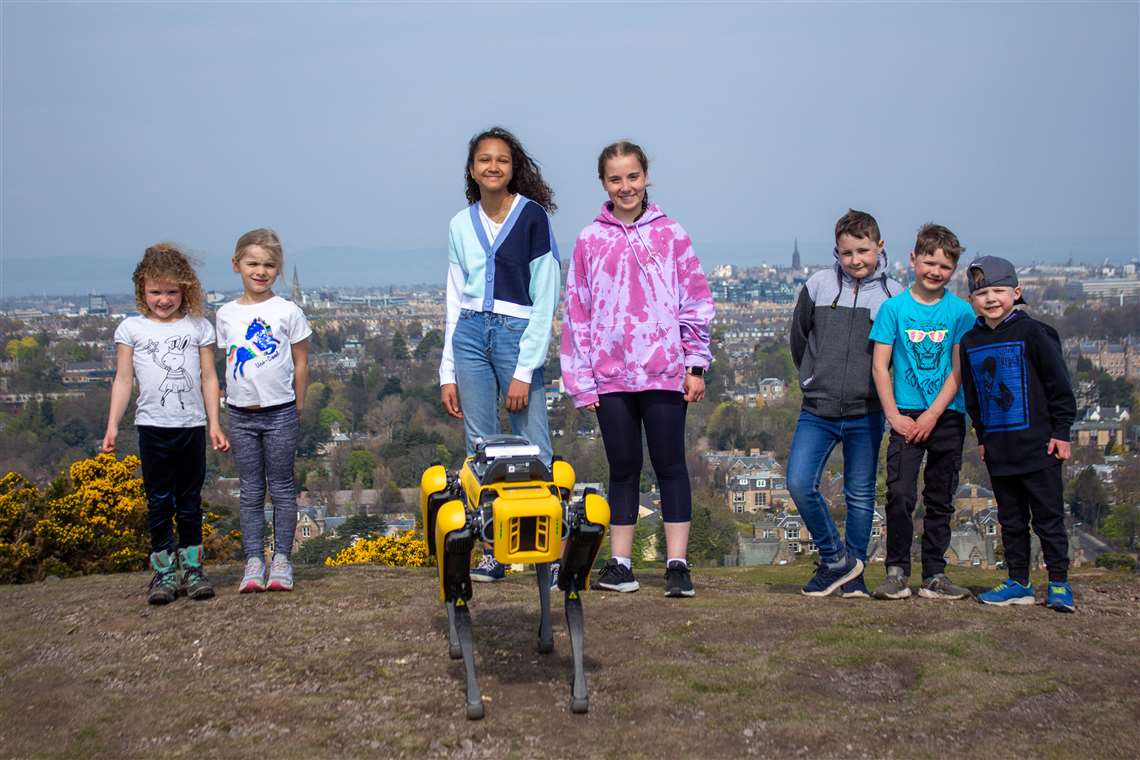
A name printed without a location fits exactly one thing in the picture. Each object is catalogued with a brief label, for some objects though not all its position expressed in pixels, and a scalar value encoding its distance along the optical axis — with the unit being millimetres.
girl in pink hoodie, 6258
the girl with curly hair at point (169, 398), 6406
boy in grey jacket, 6402
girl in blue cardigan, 6297
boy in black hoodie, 6035
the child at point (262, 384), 6430
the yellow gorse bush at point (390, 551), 16281
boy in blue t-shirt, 6277
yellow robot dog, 4109
